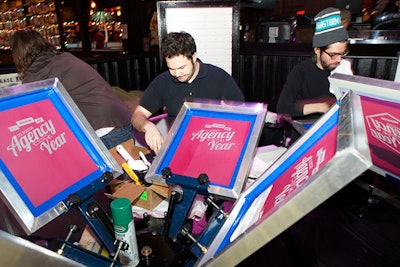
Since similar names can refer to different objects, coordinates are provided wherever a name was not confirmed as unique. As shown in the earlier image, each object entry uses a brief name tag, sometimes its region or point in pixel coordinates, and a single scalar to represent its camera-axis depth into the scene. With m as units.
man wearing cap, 1.98
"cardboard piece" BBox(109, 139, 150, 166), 1.66
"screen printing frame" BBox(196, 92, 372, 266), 0.46
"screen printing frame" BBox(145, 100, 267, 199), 1.15
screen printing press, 0.63
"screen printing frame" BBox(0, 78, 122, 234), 0.91
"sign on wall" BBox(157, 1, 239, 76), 2.95
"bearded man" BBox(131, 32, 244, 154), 2.21
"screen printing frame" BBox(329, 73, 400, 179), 1.01
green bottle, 0.98
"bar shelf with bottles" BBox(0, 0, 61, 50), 8.46
